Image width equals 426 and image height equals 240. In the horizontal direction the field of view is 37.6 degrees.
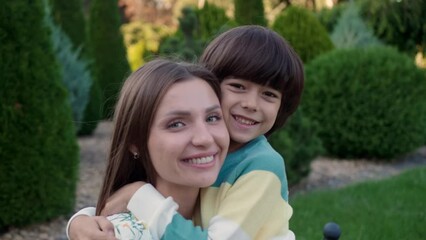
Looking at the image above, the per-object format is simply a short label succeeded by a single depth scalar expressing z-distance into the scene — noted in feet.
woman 6.01
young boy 6.13
